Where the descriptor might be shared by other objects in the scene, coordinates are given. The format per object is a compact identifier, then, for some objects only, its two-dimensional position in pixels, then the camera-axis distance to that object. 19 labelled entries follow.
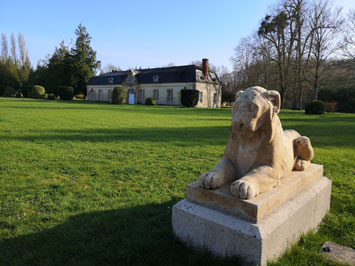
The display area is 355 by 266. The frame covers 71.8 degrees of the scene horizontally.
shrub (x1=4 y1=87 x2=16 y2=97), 47.66
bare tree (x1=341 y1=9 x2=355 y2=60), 24.94
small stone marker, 2.33
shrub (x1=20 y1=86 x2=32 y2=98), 46.81
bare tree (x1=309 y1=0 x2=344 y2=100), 28.30
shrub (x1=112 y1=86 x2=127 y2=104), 34.38
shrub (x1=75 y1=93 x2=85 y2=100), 54.53
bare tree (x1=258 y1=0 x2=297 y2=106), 30.23
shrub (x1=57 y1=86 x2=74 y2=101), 41.72
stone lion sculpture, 2.16
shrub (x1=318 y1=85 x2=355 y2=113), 31.99
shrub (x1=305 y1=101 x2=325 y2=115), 22.59
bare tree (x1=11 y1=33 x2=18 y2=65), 58.47
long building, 38.25
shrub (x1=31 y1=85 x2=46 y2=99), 43.50
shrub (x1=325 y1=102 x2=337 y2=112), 31.02
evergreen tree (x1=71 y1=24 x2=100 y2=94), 50.37
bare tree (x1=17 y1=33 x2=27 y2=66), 59.21
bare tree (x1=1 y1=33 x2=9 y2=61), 57.90
